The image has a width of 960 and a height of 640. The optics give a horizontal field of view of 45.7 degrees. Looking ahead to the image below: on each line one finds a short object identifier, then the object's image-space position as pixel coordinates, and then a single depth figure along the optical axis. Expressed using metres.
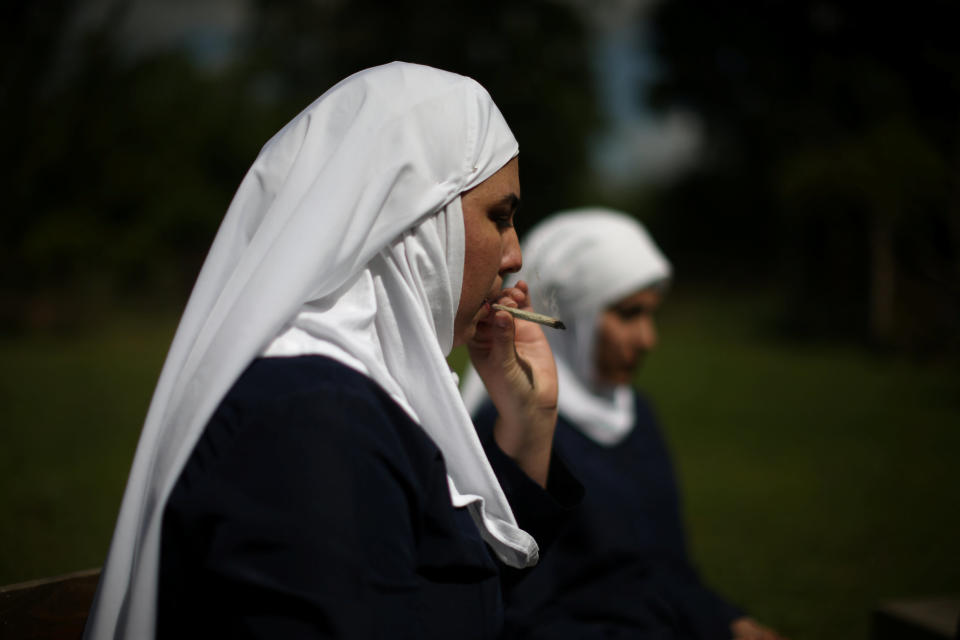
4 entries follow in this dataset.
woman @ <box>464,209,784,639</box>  1.15
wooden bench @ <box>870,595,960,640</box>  1.21
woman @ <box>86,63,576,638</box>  0.68
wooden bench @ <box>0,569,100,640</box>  0.84
